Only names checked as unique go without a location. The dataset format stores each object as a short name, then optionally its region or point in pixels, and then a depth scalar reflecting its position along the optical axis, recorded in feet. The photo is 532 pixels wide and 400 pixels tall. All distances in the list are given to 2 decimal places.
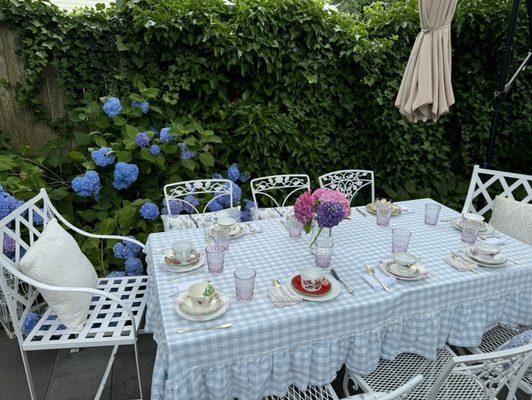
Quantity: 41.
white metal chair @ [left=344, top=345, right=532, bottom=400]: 3.41
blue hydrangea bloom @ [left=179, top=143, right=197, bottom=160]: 9.34
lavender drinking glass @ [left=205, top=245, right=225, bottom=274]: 5.06
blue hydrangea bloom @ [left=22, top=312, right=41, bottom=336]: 6.45
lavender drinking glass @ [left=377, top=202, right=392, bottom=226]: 6.76
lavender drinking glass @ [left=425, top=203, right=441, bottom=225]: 6.85
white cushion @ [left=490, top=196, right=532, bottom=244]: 7.07
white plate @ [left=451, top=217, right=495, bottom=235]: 6.64
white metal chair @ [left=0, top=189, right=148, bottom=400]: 5.21
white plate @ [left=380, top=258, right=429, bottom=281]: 5.01
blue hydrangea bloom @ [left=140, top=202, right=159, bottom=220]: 8.53
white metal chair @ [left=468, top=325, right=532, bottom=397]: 5.57
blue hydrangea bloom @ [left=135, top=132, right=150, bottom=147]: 8.84
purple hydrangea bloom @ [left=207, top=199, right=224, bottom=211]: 9.30
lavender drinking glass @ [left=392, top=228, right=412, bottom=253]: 5.63
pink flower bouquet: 5.09
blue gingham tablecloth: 4.04
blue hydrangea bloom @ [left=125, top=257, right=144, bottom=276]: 7.84
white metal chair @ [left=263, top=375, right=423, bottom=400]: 4.63
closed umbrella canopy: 7.53
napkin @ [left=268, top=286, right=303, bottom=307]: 4.46
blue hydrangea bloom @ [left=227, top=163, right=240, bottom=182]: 10.11
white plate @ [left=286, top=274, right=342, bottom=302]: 4.52
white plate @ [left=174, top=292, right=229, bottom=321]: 4.13
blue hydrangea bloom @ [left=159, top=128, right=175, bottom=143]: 9.12
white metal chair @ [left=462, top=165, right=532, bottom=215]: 7.66
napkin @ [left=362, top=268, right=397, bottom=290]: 4.88
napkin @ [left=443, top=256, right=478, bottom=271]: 5.33
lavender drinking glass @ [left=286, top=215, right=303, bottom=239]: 6.24
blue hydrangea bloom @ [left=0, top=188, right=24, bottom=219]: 7.23
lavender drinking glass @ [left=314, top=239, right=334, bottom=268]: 5.23
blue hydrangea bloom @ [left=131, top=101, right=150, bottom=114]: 9.29
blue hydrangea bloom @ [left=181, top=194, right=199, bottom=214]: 8.84
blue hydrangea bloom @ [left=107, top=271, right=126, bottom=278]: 7.70
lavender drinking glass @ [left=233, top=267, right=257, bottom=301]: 4.43
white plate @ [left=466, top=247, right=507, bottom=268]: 5.41
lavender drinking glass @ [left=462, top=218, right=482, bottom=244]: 6.17
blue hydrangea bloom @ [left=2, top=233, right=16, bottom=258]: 6.91
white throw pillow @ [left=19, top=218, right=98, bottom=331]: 5.35
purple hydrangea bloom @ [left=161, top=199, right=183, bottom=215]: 8.35
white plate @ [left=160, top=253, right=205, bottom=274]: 5.20
